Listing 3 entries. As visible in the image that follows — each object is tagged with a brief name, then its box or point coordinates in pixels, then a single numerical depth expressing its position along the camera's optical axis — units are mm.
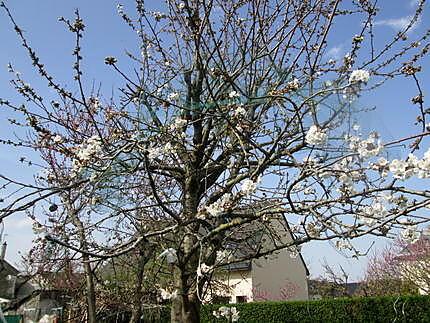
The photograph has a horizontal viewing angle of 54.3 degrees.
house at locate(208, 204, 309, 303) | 15344
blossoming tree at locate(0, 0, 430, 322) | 2646
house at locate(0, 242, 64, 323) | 5887
